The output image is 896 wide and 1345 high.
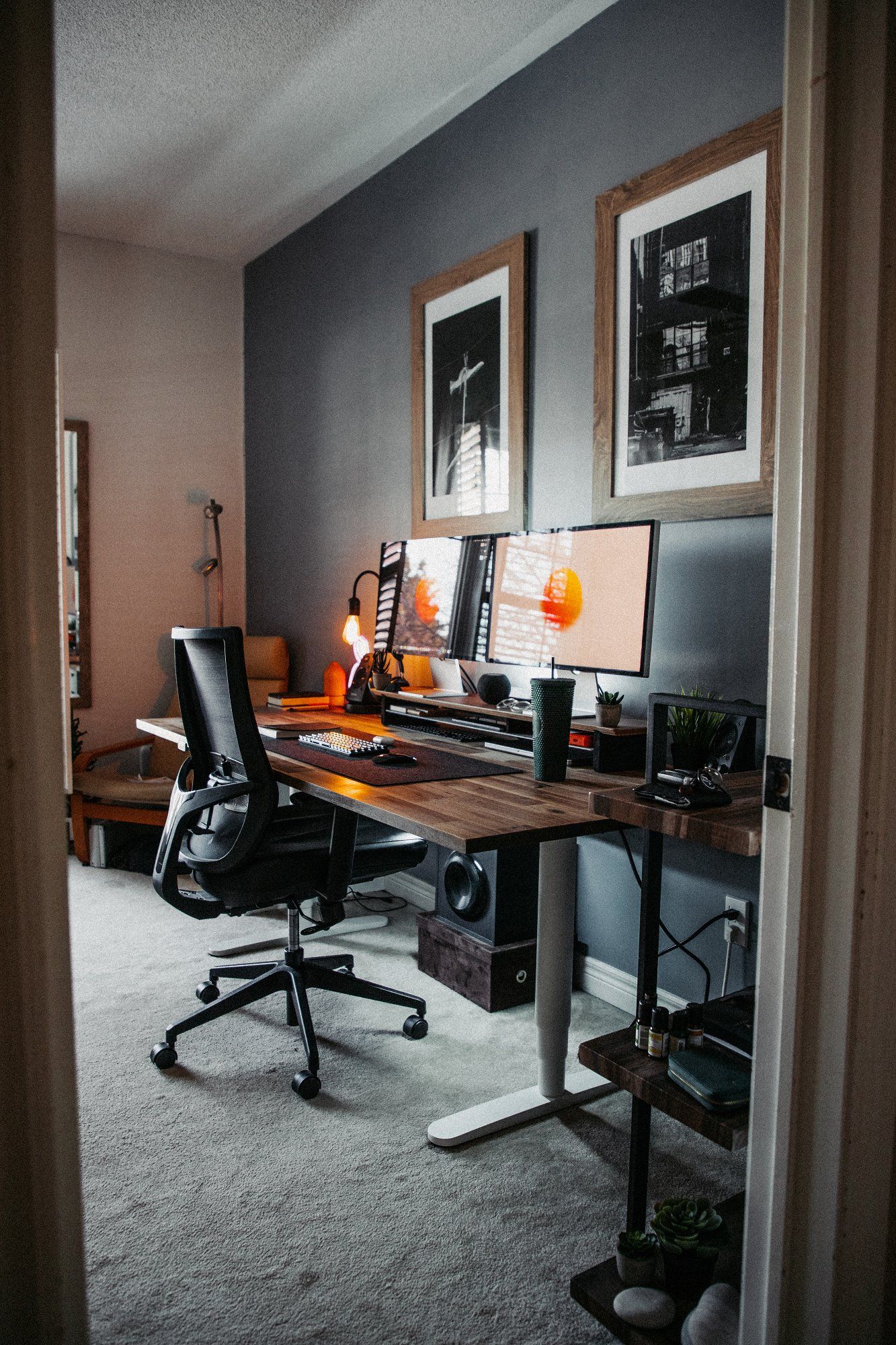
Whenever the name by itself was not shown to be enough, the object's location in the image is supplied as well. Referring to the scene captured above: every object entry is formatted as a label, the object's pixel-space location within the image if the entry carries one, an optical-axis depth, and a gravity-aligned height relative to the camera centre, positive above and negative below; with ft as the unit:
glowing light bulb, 11.16 -0.25
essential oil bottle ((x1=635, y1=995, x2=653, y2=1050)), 5.13 -2.33
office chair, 6.87 -1.87
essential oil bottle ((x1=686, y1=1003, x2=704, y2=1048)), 5.07 -2.29
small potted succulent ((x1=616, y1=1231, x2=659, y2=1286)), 4.66 -3.29
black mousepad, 6.94 -1.26
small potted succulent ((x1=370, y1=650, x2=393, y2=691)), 9.98 -0.70
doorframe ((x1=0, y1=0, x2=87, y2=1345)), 2.41 -0.38
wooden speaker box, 8.26 -3.30
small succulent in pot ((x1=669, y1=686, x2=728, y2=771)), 5.82 -0.79
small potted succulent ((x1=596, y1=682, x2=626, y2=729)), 7.22 -0.77
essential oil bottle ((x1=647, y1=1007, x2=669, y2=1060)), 5.05 -2.33
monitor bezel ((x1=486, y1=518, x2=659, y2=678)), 6.82 +0.10
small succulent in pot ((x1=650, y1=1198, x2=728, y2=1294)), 4.49 -3.10
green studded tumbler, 6.72 -0.88
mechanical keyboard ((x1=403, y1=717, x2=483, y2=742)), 8.56 -1.17
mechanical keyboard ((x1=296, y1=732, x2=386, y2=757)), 7.84 -1.19
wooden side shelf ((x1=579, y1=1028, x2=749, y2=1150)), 4.42 -2.47
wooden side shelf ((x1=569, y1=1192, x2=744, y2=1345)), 4.42 -3.49
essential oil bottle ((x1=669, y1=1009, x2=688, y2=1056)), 5.05 -2.32
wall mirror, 14.25 +0.83
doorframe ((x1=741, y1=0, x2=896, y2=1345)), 3.10 -0.26
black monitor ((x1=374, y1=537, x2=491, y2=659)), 8.83 +0.14
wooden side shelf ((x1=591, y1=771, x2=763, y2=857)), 4.50 -1.06
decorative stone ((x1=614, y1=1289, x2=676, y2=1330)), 4.43 -3.39
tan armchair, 12.48 -2.49
